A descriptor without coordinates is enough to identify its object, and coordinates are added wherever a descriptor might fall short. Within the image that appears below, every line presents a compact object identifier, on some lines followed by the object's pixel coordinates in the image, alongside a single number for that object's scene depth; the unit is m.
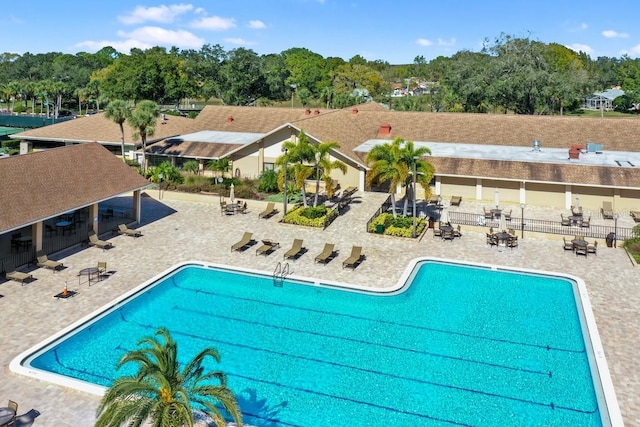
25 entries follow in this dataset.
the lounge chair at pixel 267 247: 28.03
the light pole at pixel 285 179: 33.97
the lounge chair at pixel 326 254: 26.91
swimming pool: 15.76
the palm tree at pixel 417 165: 31.34
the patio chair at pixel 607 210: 34.91
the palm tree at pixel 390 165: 31.09
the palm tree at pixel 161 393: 10.77
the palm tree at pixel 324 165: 33.38
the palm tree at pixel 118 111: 44.94
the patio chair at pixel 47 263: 24.84
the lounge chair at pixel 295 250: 27.48
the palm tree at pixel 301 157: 33.25
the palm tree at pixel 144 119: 43.43
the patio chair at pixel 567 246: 29.21
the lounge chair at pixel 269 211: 35.20
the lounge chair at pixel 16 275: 23.06
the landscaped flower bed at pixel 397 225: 31.08
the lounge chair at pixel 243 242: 28.56
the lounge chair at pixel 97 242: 28.37
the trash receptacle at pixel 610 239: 29.48
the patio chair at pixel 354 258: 26.20
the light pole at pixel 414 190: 30.57
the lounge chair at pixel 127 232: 30.47
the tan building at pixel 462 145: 36.91
